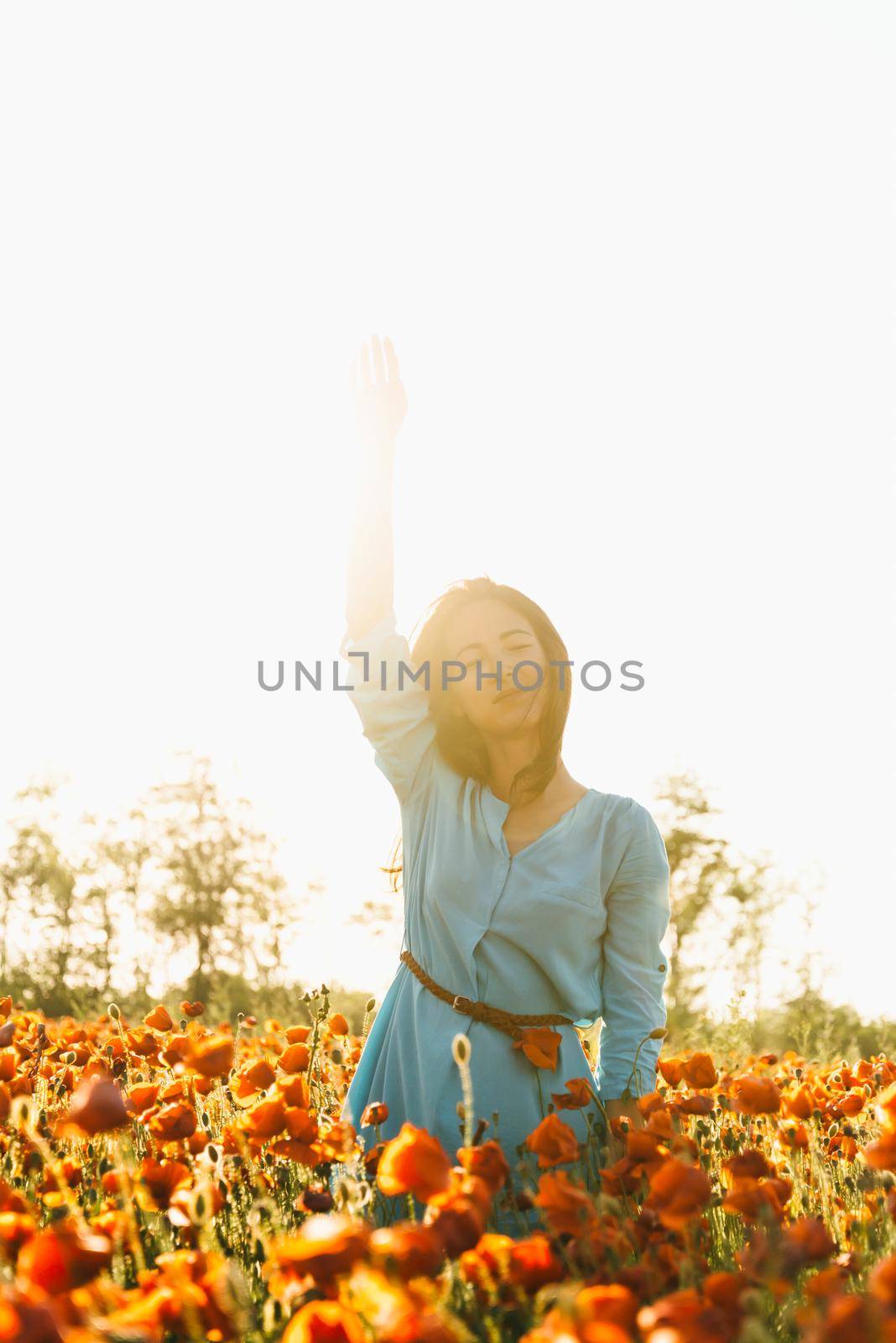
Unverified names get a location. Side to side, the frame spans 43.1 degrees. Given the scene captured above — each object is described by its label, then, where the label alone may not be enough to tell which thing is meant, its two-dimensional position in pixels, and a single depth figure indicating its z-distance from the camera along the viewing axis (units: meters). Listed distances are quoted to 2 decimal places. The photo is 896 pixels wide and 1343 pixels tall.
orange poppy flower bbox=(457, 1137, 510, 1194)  1.55
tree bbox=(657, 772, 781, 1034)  17.56
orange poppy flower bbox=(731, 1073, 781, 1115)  2.09
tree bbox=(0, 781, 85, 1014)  18.81
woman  2.72
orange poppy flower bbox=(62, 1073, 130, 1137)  1.65
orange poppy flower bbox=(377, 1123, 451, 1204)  1.37
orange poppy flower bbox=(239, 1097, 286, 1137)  2.00
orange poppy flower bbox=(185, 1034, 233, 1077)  2.02
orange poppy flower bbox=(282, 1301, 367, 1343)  1.15
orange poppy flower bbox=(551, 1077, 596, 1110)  2.41
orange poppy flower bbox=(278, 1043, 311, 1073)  2.59
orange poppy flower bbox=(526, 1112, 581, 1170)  1.87
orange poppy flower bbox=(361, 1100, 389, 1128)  2.32
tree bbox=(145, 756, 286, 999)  21.12
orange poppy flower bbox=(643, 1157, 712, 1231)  1.53
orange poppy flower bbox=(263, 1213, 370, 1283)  1.18
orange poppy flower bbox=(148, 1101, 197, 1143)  2.09
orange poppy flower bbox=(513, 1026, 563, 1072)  2.54
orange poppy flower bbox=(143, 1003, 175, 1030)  3.37
